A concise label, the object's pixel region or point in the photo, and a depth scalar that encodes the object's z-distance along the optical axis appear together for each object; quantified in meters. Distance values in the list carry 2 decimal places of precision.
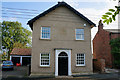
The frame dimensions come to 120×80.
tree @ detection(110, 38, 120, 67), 15.02
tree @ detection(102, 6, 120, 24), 1.10
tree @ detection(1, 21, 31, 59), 29.59
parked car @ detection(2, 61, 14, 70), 15.40
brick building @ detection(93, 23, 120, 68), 17.27
